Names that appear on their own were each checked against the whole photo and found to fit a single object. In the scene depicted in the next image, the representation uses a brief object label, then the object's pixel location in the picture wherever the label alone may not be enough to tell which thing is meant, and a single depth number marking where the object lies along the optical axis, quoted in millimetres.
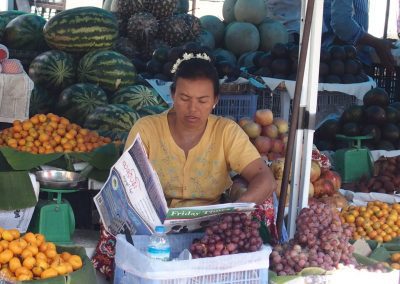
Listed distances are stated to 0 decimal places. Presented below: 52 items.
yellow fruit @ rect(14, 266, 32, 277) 2600
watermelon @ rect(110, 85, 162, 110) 5727
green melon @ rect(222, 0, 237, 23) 8273
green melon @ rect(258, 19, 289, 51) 7852
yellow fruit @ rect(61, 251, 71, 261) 2833
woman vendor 3323
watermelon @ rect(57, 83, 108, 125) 5641
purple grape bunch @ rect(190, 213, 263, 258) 2680
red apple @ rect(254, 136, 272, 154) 4625
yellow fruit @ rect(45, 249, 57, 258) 2764
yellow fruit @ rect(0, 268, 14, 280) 2555
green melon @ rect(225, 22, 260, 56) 7559
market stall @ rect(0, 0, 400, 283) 2736
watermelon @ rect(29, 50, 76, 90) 5887
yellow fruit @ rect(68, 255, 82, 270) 2762
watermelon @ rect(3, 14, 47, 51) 6188
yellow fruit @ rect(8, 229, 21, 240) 2814
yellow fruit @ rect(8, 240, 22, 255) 2695
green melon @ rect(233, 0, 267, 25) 8016
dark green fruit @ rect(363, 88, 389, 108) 5926
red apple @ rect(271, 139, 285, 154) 4672
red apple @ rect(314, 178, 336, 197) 4500
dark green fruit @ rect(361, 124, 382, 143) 5711
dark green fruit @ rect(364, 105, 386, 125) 5766
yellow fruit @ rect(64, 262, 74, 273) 2709
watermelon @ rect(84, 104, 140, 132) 5156
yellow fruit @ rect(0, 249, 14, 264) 2646
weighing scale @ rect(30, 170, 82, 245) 3578
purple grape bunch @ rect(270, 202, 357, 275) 2938
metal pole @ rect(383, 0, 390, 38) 10392
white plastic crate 2523
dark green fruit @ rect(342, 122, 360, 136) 5680
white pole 3398
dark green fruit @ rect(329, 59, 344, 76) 6328
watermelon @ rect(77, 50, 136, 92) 5914
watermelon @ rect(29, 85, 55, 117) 5785
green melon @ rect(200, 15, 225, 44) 7859
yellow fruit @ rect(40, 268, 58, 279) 2612
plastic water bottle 2543
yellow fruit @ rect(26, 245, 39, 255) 2715
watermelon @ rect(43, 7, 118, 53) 6039
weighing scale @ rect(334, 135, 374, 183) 5336
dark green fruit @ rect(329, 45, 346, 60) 6465
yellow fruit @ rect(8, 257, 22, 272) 2629
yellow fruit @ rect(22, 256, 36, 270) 2648
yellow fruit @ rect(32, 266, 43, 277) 2637
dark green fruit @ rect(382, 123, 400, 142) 5820
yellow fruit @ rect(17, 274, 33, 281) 2566
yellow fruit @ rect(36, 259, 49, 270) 2656
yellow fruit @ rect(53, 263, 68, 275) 2660
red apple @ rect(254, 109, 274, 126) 4805
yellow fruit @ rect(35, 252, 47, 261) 2713
